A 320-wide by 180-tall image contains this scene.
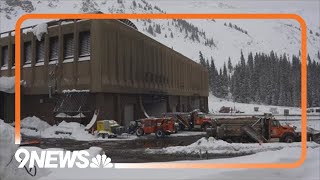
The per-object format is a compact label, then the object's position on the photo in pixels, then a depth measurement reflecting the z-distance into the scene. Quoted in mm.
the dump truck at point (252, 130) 17219
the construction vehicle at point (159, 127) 18312
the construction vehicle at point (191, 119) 17859
